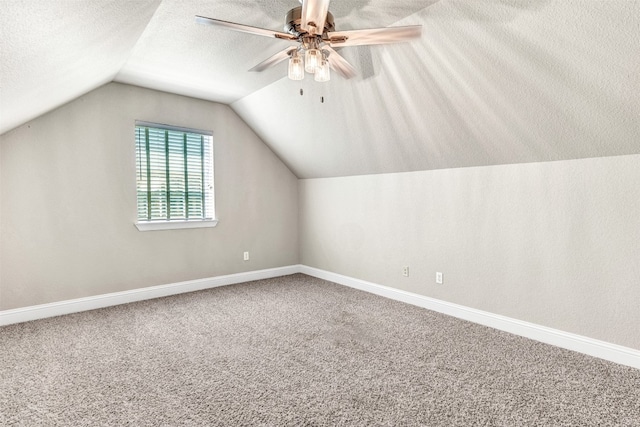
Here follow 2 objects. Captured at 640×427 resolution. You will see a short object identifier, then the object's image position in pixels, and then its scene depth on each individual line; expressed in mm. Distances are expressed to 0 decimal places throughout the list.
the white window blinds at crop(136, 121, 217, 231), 3965
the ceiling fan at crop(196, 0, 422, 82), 1706
